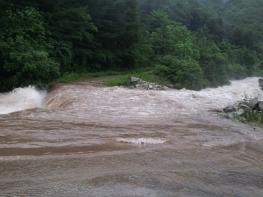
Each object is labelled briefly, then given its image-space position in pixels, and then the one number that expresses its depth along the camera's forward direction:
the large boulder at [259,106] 14.27
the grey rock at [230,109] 14.37
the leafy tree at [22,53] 19.56
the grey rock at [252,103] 14.82
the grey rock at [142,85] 21.39
